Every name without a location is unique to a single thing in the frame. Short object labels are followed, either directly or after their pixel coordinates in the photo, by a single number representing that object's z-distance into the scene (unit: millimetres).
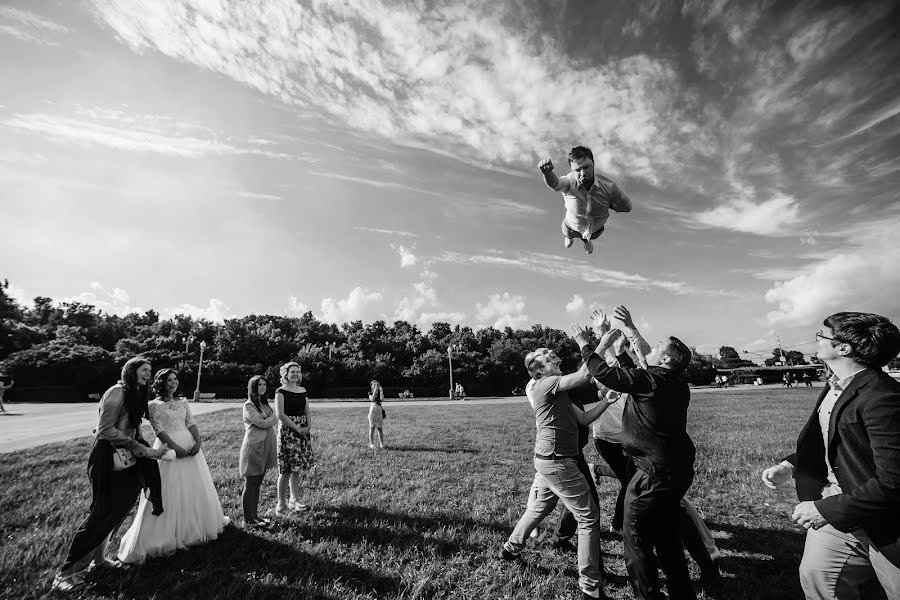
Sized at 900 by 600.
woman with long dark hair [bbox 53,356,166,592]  3994
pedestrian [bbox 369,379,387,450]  11344
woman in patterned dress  6109
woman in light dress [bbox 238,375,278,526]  5520
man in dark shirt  3465
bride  4535
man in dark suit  2137
